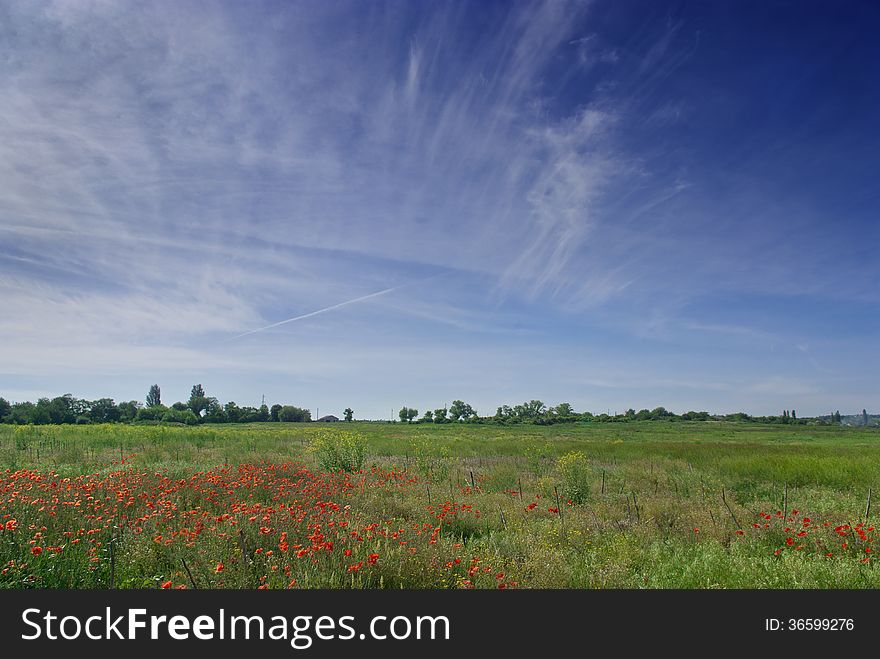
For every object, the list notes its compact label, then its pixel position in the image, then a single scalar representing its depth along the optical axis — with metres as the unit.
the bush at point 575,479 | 12.30
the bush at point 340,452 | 16.33
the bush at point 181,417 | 99.69
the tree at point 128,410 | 101.06
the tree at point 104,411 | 100.25
